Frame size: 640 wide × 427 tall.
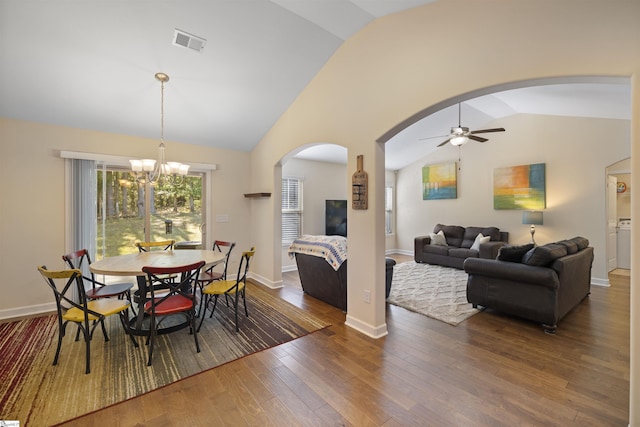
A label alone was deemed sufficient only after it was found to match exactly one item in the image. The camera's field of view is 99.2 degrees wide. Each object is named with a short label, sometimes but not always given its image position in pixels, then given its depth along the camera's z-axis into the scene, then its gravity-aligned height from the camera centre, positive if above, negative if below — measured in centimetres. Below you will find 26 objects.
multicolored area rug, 196 -135
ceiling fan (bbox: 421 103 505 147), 467 +132
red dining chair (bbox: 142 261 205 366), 243 -87
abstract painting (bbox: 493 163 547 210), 563 +53
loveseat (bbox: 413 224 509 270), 570 -75
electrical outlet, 302 -94
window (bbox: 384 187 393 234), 850 +10
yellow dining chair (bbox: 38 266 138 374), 227 -88
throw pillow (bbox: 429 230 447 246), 654 -66
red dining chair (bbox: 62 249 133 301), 290 -86
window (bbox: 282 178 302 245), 621 +8
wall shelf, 474 +31
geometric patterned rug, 357 -130
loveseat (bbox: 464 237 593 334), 298 -82
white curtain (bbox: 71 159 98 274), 377 +13
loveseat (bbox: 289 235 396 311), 366 -79
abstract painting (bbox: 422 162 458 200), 712 +83
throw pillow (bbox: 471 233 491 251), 579 -62
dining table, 255 -54
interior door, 560 -25
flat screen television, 651 -16
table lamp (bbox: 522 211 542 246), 538 -13
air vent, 273 +178
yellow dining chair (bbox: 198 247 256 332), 309 -88
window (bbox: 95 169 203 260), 409 +3
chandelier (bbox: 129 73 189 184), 292 +53
